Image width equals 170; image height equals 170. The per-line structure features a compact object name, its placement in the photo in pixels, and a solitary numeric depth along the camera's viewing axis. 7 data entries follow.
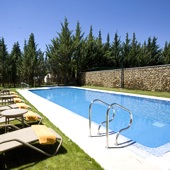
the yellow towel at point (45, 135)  3.68
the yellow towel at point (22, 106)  6.80
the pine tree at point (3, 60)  24.53
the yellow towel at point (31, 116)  5.44
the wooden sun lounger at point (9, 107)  6.52
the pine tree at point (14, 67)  26.55
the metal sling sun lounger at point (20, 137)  3.34
